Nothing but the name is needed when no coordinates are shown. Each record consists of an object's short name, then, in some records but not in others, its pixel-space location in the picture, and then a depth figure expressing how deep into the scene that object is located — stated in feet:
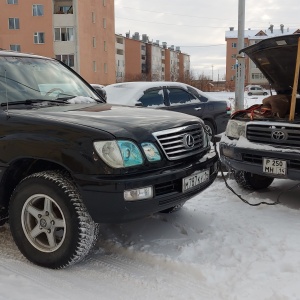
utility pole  37.27
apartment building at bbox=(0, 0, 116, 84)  134.92
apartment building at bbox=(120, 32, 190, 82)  259.60
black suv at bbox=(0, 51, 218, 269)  9.70
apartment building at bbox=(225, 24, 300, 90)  257.55
